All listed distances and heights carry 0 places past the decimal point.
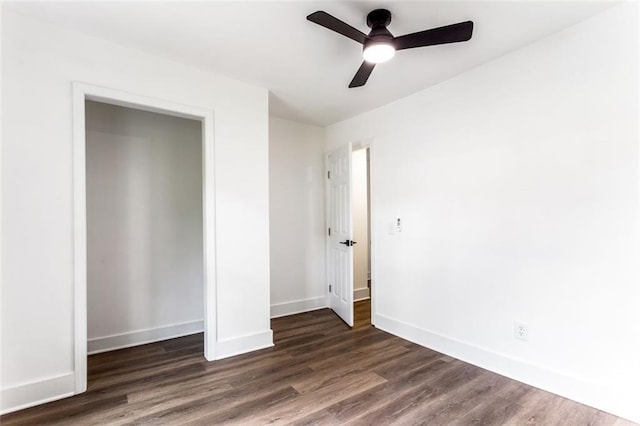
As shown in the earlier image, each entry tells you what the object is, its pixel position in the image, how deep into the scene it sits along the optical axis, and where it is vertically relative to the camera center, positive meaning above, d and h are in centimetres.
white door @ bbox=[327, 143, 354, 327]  371 -26
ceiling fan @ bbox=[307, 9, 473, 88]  178 +105
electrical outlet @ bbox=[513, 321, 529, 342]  236 -91
